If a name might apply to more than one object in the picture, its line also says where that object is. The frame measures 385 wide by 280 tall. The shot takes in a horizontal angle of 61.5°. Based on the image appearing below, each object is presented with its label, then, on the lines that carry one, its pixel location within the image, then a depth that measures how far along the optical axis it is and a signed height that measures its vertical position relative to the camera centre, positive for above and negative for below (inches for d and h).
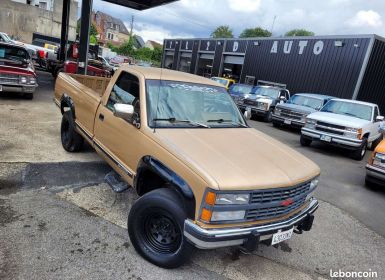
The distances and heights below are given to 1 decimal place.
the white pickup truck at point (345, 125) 373.1 -43.4
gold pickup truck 110.6 -37.7
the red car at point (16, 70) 387.9 -44.0
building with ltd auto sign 666.2 +41.4
